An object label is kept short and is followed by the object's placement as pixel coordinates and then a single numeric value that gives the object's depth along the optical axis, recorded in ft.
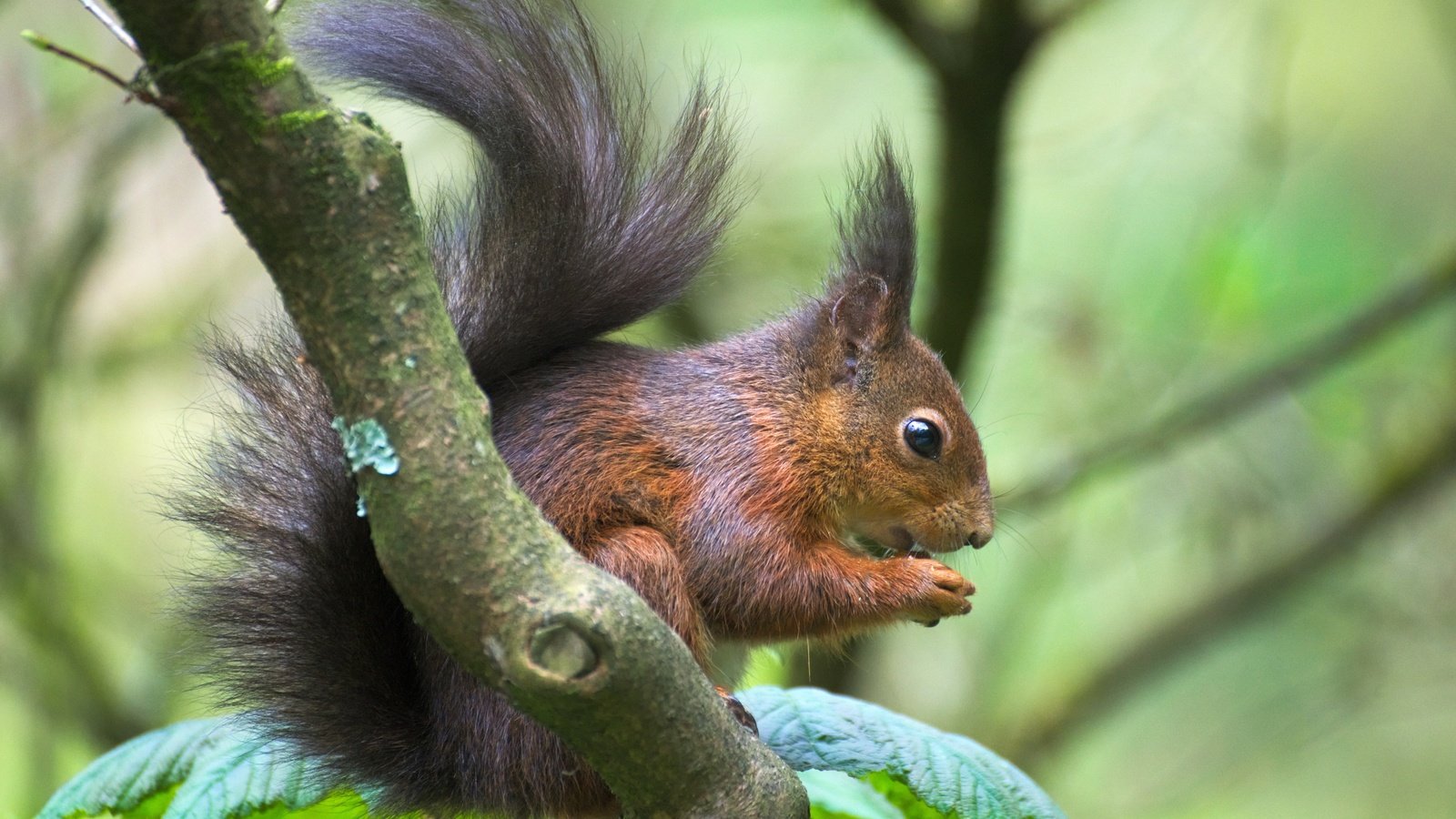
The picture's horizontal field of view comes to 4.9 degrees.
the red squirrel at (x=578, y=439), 12.43
